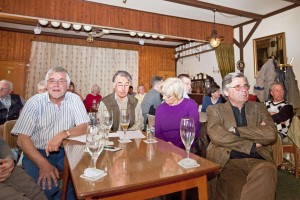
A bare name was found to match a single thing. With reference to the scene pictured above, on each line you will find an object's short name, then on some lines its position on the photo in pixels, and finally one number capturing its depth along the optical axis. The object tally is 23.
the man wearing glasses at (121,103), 2.32
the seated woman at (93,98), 6.08
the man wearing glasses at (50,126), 1.62
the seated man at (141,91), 6.30
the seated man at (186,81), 3.23
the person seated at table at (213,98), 4.34
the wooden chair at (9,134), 2.02
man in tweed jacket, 1.44
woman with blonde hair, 2.08
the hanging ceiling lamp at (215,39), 4.55
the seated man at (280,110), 2.97
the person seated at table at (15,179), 1.46
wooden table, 0.87
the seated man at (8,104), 3.38
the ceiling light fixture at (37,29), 5.64
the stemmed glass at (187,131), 1.20
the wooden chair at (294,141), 2.87
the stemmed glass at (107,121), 1.62
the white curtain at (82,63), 6.46
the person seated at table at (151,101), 3.51
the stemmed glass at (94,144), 1.01
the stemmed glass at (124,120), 1.63
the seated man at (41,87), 3.75
